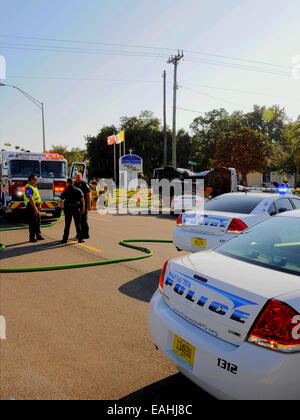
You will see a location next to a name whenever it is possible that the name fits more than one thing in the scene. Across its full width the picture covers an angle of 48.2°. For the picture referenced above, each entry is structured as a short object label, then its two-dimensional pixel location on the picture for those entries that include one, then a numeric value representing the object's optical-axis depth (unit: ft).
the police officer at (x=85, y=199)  30.99
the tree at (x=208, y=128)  218.13
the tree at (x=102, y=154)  189.06
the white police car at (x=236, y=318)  6.44
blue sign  99.55
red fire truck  41.83
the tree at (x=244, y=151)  123.95
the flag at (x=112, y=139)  116.06
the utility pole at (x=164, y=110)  110.32
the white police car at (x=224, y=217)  19.24
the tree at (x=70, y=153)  247.50
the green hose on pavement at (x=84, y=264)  20.16
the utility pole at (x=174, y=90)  94.27
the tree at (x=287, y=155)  83.61
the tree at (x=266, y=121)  273.33
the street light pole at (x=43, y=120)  106.34
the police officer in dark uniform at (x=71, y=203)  29.22
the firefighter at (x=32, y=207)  29.99
